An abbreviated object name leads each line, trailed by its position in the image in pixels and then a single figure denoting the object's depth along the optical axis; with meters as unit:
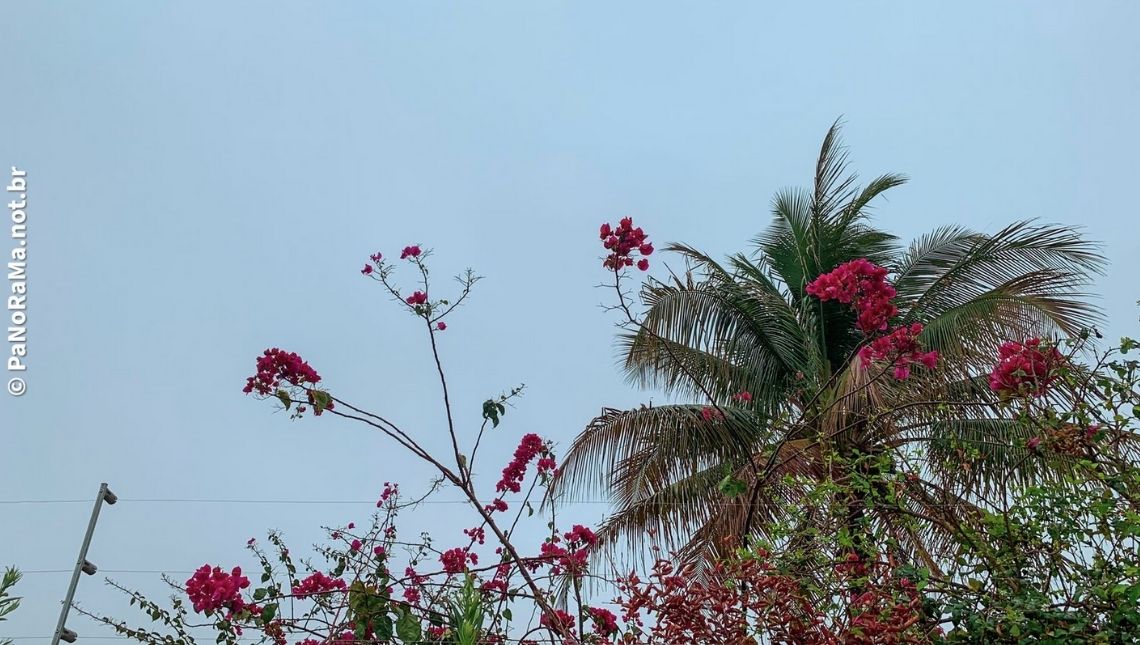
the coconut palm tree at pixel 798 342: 7.22
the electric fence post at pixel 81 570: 4.75
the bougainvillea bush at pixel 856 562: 2.60
